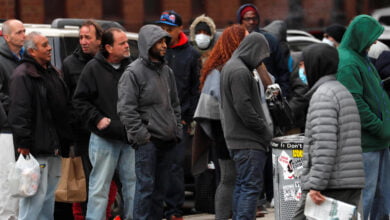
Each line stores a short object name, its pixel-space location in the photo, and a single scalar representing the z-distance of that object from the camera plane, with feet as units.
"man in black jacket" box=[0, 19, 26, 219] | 55.67
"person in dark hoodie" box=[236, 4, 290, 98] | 65.41
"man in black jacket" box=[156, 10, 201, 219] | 63.72
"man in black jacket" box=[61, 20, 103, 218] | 58.18
